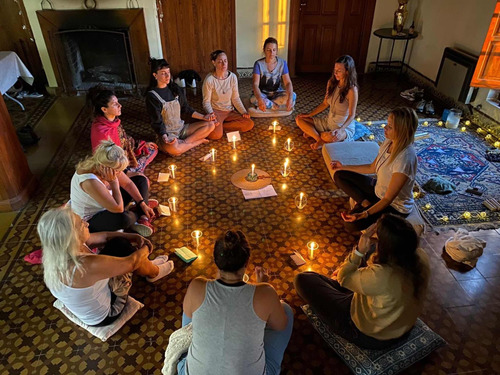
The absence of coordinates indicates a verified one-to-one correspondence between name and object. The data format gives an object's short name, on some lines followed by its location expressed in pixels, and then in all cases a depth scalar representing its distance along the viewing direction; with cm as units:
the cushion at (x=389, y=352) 210
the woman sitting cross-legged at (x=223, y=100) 445
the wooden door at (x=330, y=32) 619
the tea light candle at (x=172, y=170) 383
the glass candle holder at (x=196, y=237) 298
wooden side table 592
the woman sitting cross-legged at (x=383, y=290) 182
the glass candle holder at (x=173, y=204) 337
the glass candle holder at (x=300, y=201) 345
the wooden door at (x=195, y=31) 574
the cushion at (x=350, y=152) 376
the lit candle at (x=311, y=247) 290
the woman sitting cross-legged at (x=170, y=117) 400
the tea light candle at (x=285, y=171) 389
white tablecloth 485
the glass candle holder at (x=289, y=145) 431
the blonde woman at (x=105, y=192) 268
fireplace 536
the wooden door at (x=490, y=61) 429
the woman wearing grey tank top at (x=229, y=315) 162
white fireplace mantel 524
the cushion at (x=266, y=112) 502
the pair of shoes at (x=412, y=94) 576
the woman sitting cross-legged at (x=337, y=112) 394
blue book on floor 290
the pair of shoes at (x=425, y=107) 529
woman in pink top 337
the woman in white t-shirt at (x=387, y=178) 270
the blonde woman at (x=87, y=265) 195
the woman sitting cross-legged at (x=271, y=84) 479
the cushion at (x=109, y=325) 238
